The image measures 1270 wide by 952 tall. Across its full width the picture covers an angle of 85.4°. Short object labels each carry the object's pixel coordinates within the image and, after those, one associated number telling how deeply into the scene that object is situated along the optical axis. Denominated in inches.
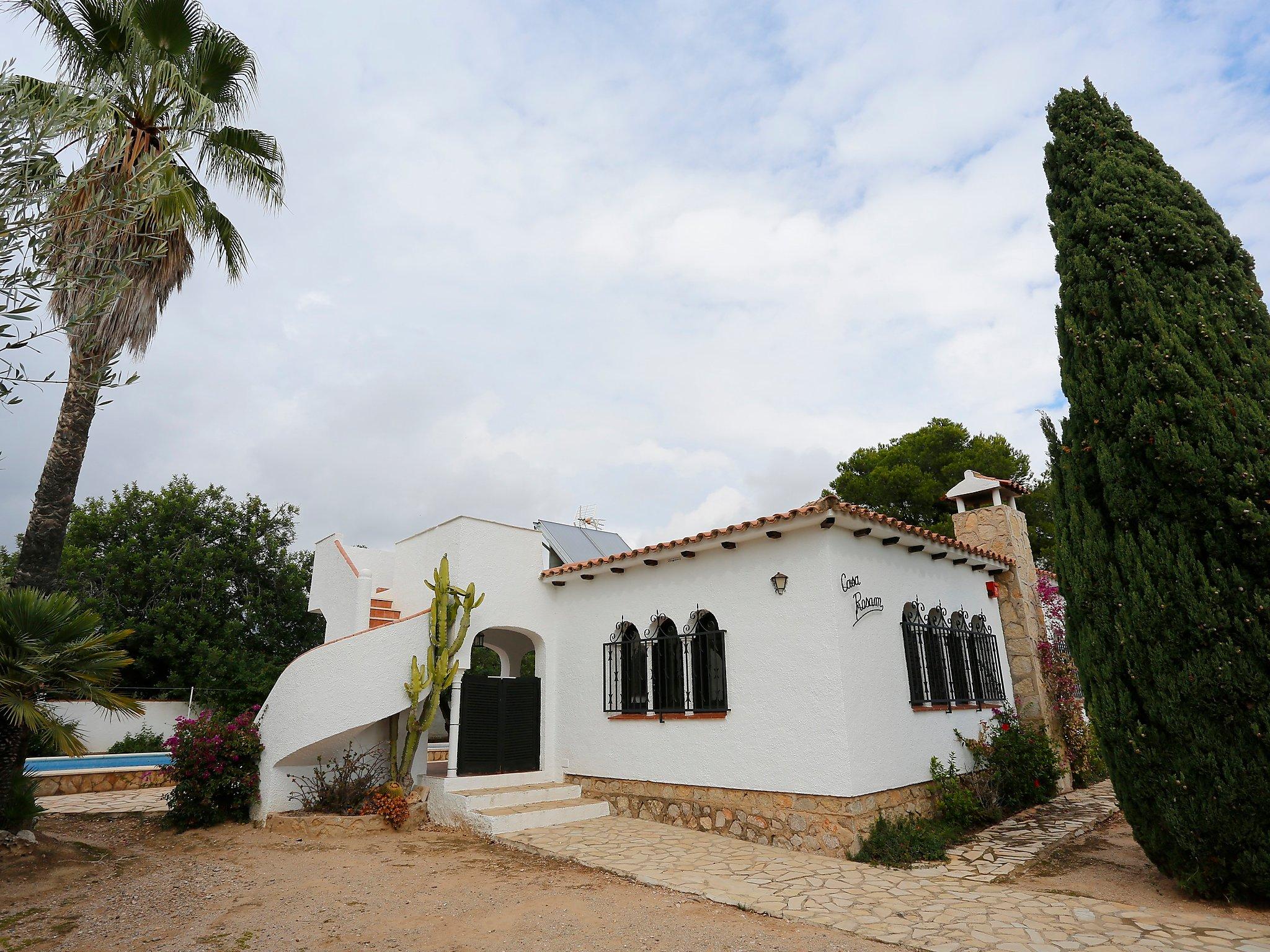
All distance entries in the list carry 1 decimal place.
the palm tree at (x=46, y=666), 255.6
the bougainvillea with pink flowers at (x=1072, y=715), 430.0
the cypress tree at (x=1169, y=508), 207.3
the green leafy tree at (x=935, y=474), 758.5
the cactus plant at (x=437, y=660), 368.2
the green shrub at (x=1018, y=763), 364.5
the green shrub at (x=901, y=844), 279.6
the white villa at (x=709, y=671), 308.5
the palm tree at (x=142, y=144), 320.2
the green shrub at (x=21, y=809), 290.7
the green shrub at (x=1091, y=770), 427.8
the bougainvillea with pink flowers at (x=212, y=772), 357.1
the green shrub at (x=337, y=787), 367.2
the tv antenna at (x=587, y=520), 860.0
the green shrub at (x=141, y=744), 607.8
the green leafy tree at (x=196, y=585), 666.2
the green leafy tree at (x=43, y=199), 150.9
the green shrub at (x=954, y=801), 323.6
